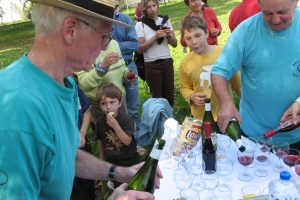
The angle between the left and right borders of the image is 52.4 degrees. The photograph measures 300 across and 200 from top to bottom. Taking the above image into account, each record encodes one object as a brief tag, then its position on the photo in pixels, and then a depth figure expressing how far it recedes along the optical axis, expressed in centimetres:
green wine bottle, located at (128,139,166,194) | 209
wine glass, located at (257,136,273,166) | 248
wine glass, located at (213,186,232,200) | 209
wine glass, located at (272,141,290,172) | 238
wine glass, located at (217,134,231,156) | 273
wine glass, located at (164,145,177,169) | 262
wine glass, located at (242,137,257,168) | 250
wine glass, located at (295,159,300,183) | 216
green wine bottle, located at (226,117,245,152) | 269
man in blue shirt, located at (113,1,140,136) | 481
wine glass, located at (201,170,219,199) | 220
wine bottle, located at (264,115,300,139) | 262
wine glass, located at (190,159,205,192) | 222
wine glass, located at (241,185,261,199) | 207
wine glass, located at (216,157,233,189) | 240
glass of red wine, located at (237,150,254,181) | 236
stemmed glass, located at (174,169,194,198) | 222
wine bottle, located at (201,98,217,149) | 257
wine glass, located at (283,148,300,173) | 230
